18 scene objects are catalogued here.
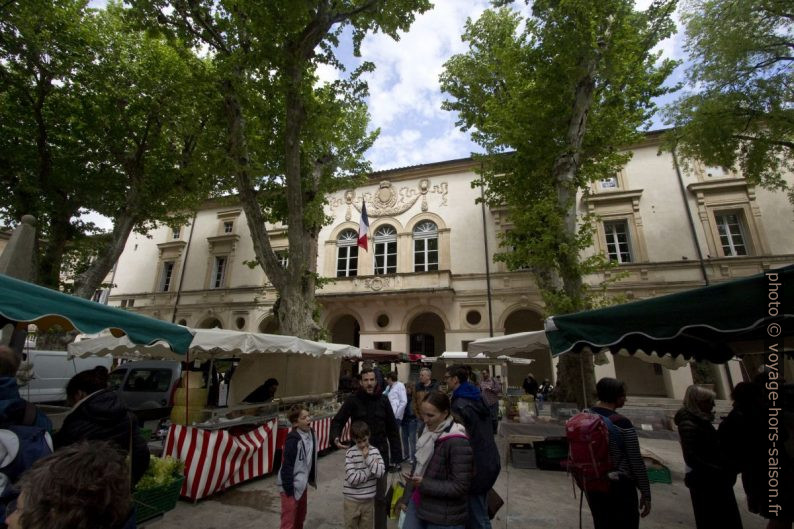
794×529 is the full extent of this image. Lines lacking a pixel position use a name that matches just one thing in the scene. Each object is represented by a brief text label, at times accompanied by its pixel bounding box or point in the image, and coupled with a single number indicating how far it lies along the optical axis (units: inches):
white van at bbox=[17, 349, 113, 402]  407.8
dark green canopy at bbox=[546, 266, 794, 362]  122.2
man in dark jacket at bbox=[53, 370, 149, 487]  118.6
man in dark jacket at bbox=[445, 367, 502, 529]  135.9
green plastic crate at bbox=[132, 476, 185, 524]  166.4
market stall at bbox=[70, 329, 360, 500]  218.8
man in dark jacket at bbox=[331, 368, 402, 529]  174.7
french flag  627.8
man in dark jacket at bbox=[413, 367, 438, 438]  287.6
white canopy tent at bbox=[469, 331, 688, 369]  299.4
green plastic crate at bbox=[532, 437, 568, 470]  290.2
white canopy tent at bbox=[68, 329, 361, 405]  255.8
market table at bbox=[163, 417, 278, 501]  212.5
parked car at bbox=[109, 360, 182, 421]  391.5
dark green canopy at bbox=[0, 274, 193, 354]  133.7
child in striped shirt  134.9
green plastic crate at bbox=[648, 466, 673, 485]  255.4
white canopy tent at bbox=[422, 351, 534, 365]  427.7
